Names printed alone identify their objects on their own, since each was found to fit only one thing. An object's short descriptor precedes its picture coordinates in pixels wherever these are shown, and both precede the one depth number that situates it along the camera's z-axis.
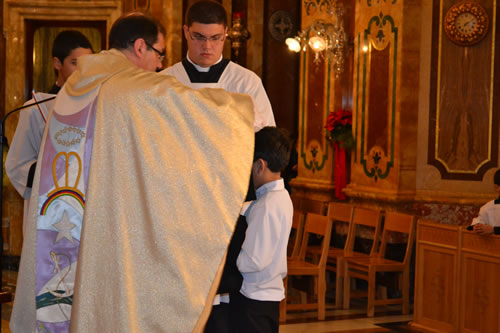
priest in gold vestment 3.02
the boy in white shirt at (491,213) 7.06
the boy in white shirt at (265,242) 3.55
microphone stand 3.59
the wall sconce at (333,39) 10.18
